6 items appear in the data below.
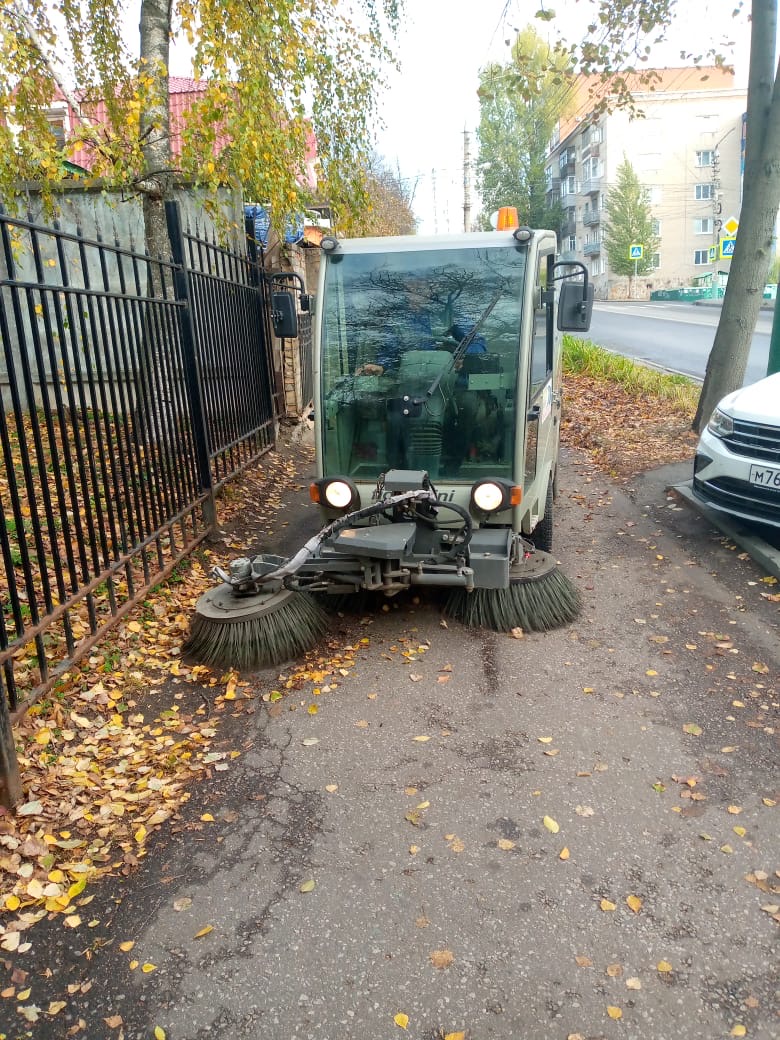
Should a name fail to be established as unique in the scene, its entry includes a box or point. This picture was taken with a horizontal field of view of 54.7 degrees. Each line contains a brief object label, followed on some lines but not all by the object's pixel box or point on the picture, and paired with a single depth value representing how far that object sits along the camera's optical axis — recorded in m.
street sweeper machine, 4.58
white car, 5.71
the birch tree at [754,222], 8.44
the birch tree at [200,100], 6.90
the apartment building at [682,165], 62.47
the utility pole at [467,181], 34.05
